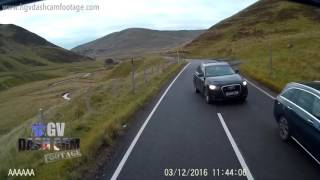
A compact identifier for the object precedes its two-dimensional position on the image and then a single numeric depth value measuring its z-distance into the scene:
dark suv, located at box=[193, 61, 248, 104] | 16.09
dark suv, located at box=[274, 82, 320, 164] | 8.35
